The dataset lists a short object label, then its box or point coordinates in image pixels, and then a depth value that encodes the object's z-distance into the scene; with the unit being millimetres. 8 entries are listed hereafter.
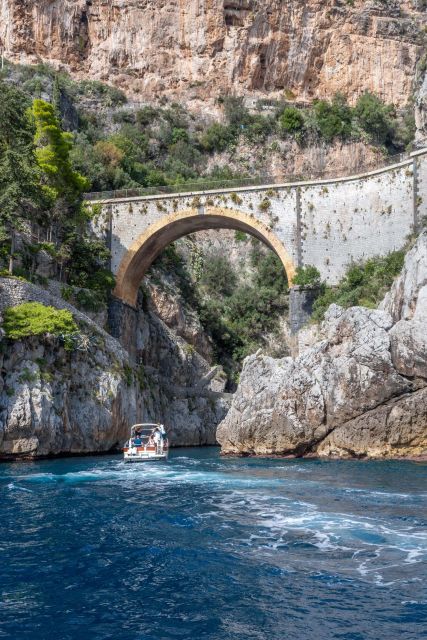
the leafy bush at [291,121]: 60500
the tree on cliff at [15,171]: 30000
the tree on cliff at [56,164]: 36219
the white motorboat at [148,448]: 26969
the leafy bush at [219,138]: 61750
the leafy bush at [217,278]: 58375
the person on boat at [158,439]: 28362
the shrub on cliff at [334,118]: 60031
